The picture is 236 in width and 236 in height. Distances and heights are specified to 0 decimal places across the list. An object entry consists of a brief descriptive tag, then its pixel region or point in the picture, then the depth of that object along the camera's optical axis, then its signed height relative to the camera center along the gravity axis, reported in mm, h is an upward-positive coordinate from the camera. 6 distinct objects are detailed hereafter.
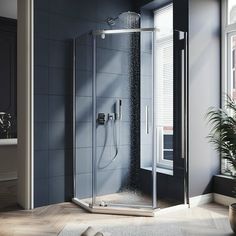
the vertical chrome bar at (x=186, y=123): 3557 -47
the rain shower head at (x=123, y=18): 3934 +1296
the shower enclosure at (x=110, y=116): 3639 +36
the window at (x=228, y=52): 3836 +837
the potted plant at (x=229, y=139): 2813 -191
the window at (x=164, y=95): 3537 +273
